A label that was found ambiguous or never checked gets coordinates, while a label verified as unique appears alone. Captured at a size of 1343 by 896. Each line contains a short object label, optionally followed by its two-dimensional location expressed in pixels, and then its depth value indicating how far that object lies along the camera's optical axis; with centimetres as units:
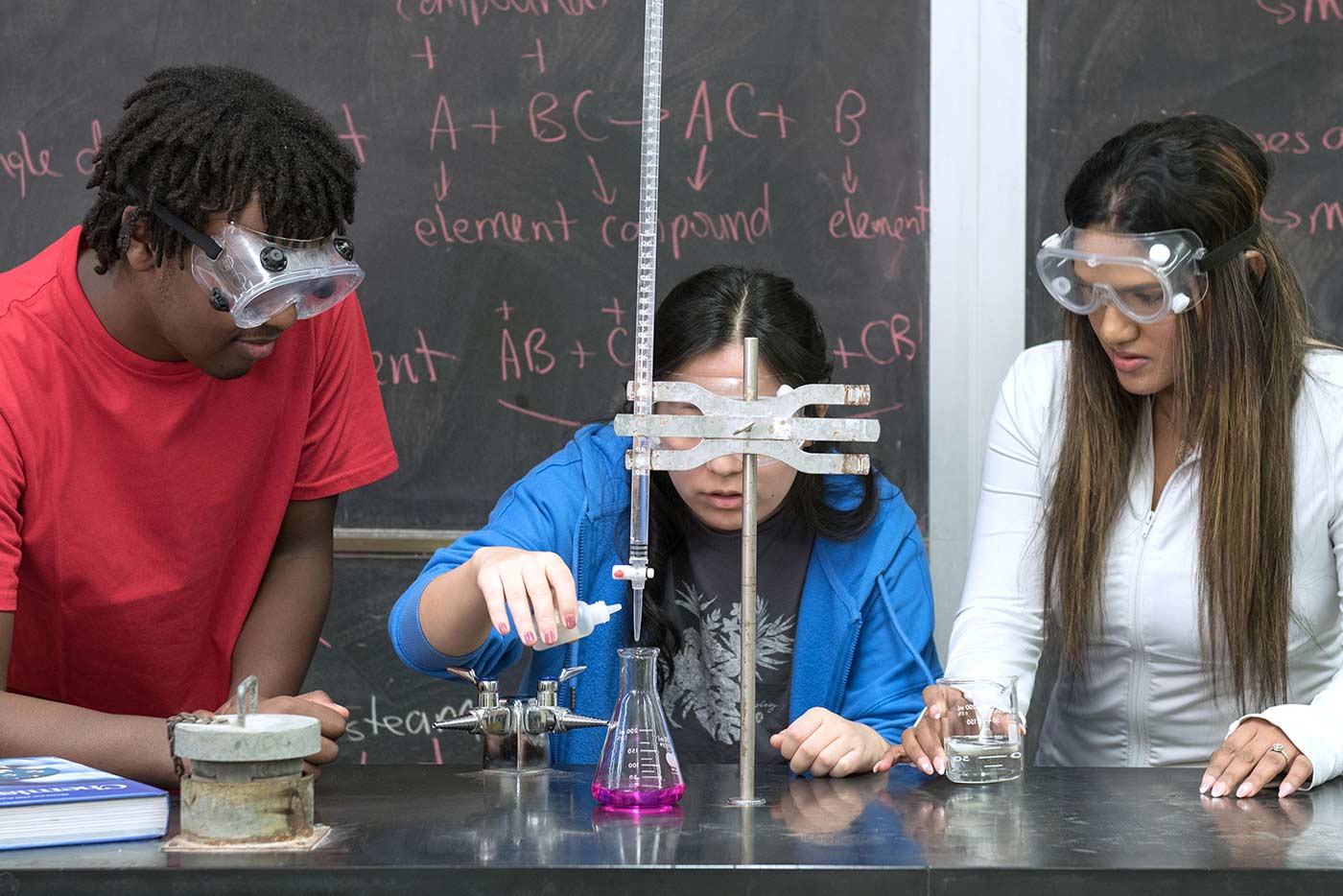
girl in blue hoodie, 316
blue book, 266
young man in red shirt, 300
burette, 280
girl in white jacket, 310
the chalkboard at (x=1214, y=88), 368
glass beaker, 291
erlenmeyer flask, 279
